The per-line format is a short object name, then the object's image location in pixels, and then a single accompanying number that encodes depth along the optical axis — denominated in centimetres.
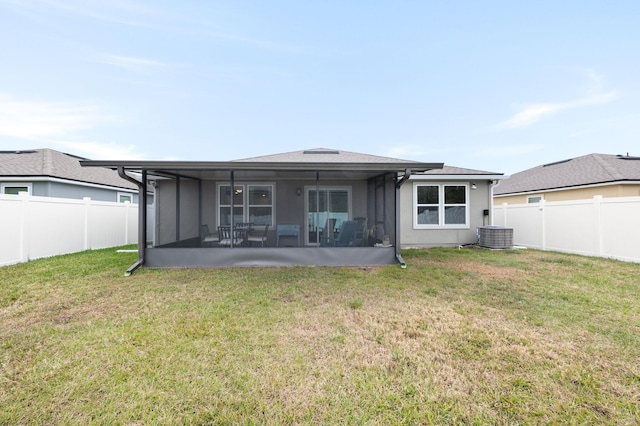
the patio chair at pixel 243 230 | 827
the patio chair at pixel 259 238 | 841
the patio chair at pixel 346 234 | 785
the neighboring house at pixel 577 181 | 1102
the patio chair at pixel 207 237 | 805
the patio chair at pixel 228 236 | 784
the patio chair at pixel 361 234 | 822
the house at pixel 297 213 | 696
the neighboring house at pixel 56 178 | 1070
